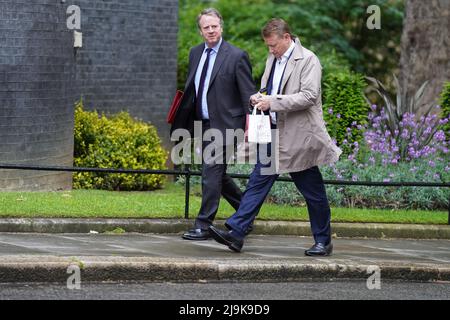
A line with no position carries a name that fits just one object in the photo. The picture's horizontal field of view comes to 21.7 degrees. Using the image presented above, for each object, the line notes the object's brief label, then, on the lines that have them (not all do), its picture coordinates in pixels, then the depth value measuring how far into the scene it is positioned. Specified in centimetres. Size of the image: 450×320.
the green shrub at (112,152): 1454
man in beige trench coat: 948
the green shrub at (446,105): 1456
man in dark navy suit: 1023
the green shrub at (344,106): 1452
